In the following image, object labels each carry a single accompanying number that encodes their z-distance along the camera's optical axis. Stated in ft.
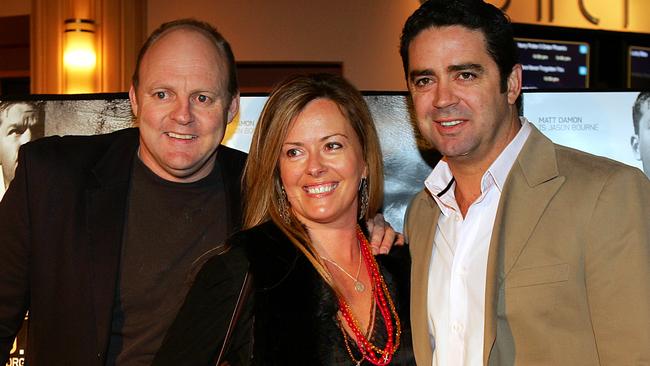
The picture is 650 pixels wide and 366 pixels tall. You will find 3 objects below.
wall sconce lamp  20.20
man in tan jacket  6.36
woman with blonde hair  6.98
